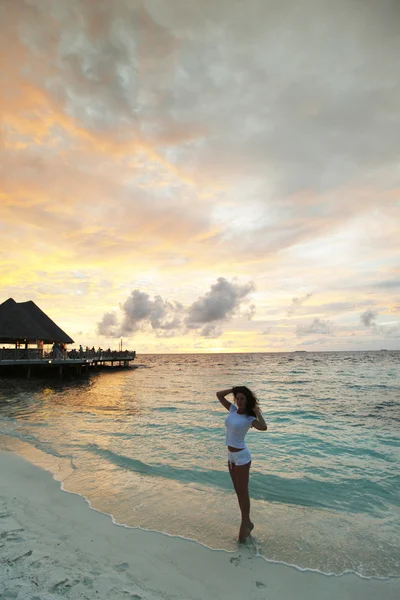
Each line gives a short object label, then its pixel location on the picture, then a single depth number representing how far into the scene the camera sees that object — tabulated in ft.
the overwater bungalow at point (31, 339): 118.83
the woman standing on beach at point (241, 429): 14.92
